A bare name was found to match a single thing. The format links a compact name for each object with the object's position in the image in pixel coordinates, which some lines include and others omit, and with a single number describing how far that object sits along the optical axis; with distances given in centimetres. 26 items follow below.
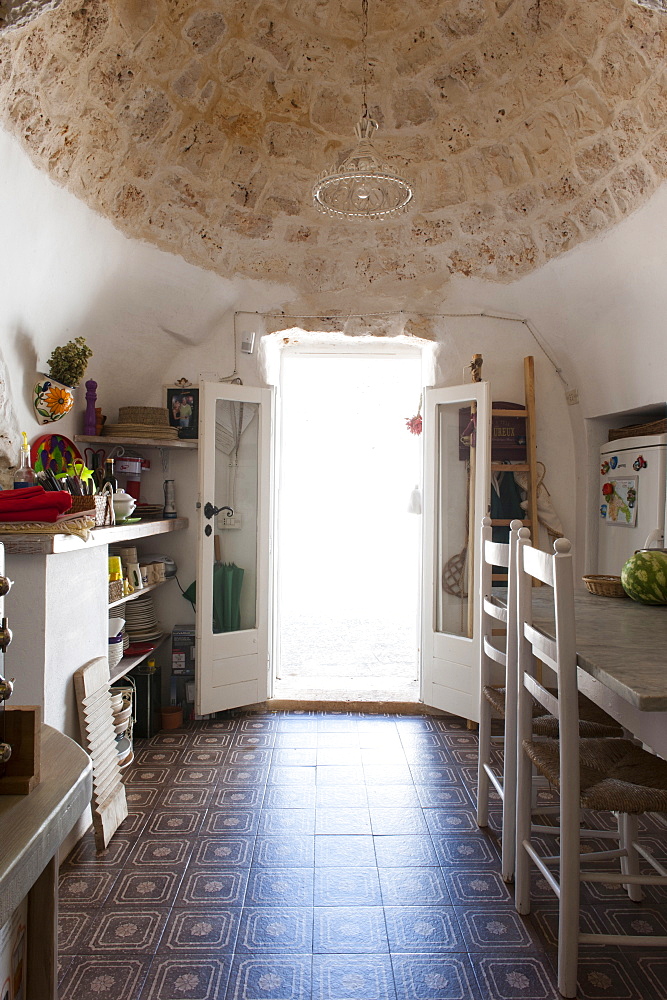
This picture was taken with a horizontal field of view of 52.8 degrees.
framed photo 409
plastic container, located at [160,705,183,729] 379
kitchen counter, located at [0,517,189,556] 226
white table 131
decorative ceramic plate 301
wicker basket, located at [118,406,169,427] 380
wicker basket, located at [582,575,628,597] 237
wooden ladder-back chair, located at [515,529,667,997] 166
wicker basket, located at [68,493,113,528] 272
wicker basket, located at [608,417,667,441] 325
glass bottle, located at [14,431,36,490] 260
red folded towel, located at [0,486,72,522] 230
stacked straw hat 370
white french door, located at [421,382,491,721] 396
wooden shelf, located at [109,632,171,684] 319
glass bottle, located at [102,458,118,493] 335
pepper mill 355
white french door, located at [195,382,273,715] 389
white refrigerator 317
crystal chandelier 262
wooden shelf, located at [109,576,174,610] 325
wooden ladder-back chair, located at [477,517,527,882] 224
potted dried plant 292
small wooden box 93
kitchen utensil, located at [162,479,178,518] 404
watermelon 215
